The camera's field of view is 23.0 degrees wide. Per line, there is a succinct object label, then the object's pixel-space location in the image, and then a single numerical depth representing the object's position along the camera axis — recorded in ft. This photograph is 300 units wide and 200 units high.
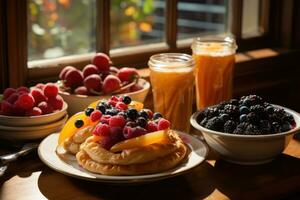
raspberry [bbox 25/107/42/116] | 3.61
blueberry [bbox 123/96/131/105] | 3.50
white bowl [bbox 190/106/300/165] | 3.45
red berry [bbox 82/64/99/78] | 4.00
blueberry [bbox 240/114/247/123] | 3.54
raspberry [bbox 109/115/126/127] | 3.23
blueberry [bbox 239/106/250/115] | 3.58
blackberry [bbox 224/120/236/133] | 3.52
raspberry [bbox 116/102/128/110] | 3.44
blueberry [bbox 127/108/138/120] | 3.28
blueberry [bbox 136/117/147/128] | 3.27
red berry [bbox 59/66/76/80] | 4.00
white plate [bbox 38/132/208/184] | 3.13
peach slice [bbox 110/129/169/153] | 3.20
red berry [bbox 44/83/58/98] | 3.72
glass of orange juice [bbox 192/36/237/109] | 4.06
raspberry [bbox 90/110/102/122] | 3.41
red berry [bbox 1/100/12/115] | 3.61
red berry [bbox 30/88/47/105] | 3.68
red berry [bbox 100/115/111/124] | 3.30
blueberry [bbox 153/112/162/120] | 3.43
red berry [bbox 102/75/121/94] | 3.90
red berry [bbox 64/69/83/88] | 3.95
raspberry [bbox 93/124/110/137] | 3.25
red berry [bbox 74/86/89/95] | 3.92
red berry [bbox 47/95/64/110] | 3.73
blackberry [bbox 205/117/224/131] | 3.56
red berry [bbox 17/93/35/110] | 3.57
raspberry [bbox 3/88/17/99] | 3.68
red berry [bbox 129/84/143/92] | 4.02
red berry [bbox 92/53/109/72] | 4.07
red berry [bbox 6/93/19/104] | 3.62
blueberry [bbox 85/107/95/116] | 3.45
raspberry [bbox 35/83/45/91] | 3.83
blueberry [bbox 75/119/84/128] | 3.44
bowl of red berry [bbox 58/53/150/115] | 3.91
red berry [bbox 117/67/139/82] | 4.04
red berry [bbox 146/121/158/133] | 3.30
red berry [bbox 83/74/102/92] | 3.91
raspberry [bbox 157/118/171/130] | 3.30
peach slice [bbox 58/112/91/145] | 3.50
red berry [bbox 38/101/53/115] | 3.67
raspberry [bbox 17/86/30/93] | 3.67
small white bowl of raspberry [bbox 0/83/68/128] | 3.58
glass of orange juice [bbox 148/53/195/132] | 3.88
